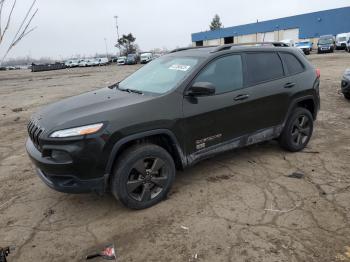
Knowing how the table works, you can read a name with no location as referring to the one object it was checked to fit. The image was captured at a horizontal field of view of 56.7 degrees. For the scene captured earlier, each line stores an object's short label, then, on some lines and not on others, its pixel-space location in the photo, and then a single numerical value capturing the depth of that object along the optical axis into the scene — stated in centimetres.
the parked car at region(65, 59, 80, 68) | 5616
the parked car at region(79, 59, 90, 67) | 5572
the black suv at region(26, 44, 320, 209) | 328
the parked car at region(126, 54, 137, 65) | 4584
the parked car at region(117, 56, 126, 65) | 4748
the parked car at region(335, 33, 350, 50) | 3722
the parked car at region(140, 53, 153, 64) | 4362
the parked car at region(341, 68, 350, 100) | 864
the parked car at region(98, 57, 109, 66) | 5594
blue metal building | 4909
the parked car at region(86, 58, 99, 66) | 5566
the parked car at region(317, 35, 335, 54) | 3559
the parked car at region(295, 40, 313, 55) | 3691
